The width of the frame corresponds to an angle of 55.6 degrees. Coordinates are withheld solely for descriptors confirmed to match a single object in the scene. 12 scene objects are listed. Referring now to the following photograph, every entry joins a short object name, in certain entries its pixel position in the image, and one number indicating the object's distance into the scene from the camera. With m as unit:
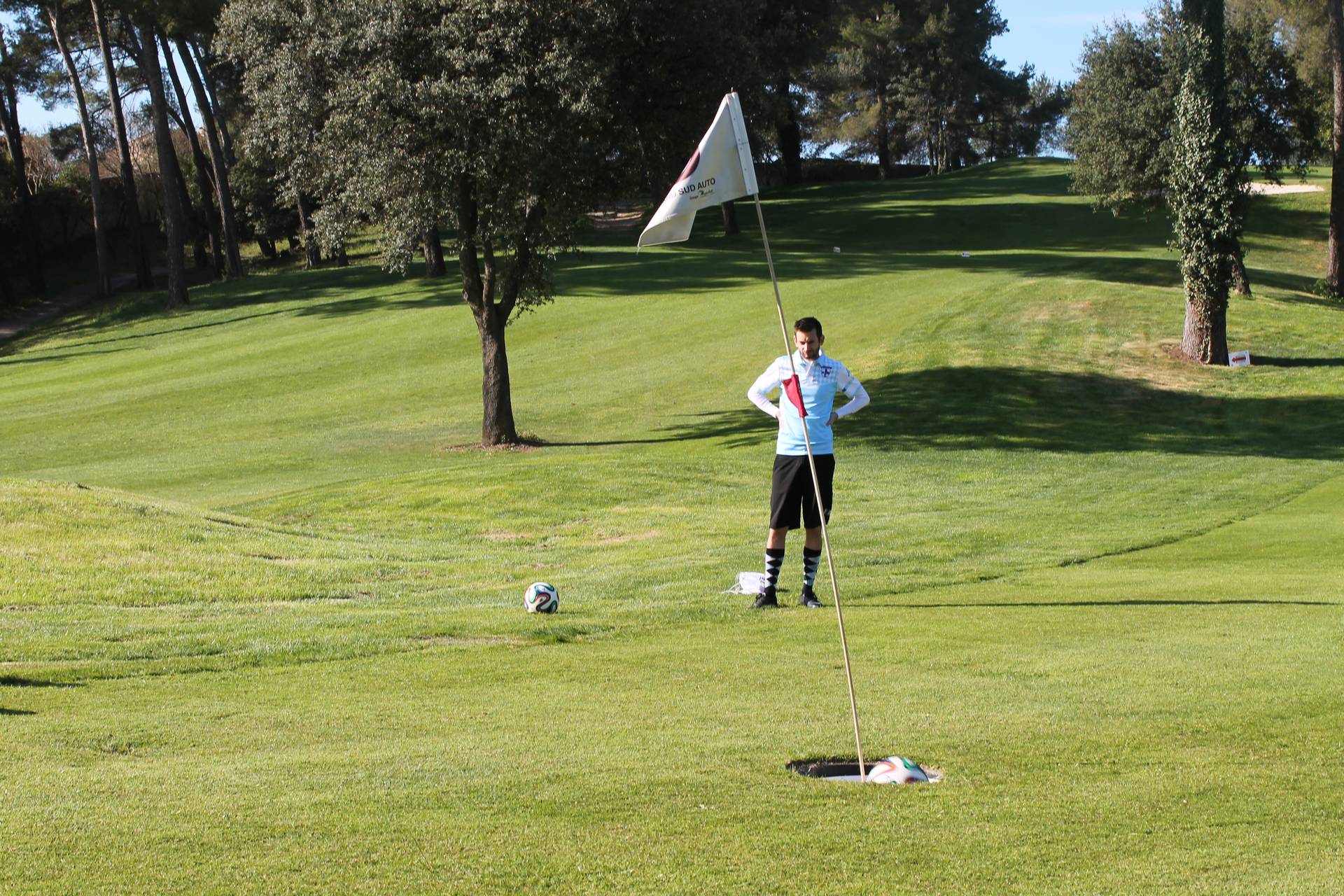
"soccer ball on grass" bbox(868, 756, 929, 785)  6.14
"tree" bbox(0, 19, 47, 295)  60.38
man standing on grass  11.30
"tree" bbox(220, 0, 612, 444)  23.77
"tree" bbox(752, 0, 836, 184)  54.05
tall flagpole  6.19
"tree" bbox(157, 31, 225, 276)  60.94
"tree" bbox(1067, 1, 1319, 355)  37.94
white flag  8.32
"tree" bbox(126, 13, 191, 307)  49.34
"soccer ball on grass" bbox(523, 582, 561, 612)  11.17
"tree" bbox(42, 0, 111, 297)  56.06
